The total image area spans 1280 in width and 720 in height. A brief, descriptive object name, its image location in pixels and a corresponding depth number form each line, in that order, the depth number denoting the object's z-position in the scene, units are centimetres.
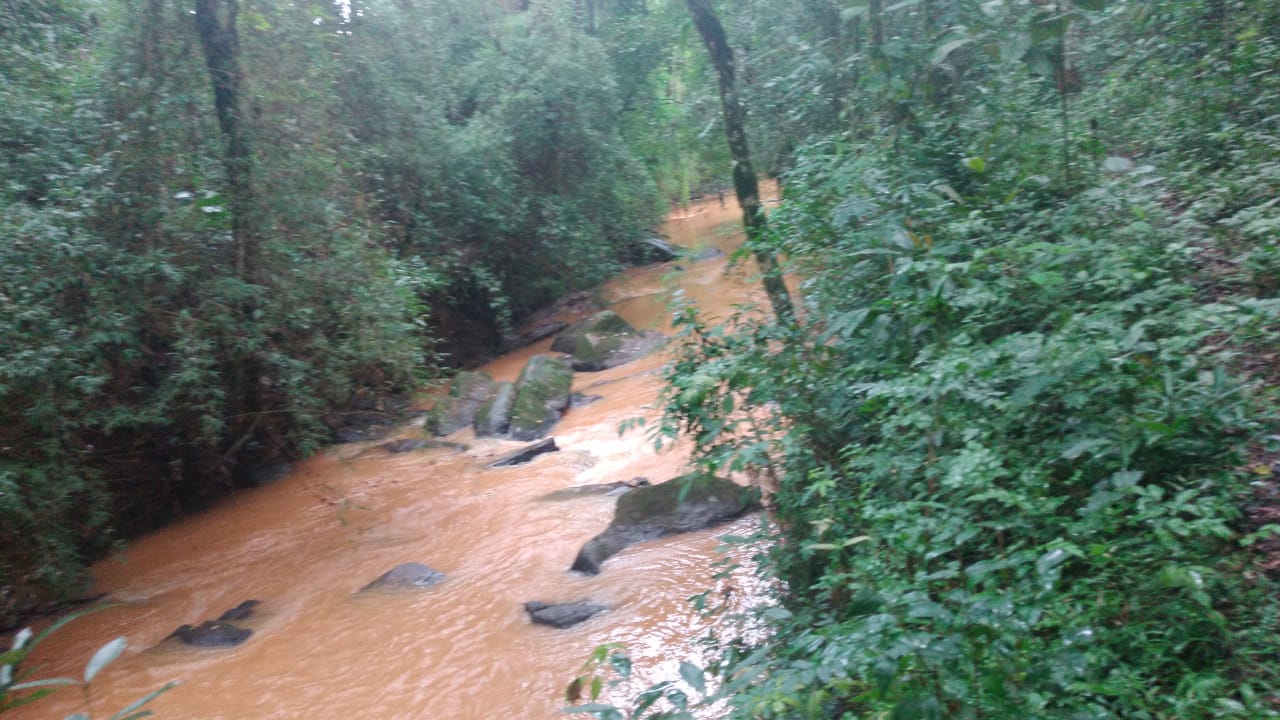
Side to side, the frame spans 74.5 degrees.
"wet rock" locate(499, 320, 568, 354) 1653
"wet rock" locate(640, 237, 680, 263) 2058
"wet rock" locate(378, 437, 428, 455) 1127
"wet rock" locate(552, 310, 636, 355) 1473
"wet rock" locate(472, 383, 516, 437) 1148
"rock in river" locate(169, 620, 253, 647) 695
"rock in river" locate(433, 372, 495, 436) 1177
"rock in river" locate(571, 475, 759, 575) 744
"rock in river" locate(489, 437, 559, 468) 1010
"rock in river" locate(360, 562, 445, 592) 741
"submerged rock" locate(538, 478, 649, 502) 867
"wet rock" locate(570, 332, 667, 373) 1408
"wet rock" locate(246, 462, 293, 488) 1097
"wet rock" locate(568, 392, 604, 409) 1204
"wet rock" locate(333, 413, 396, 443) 1199
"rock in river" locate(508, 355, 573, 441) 1131
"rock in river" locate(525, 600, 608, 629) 637
